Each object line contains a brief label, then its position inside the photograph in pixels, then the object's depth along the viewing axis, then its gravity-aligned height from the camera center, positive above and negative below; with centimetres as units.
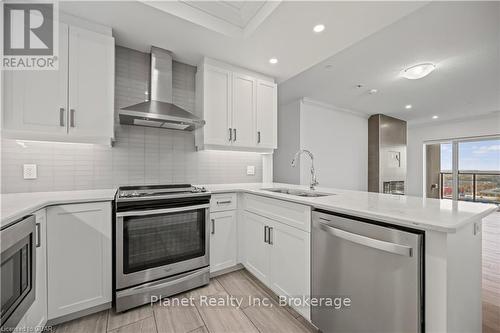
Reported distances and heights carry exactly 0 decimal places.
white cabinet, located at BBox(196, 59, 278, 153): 254 +76
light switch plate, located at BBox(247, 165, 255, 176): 319 -5
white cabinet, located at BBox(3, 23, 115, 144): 166 +60
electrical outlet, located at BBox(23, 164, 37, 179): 187 -4
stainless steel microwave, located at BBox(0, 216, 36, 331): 96 -53
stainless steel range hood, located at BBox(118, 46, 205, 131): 201 +58
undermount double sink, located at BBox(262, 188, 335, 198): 207 -27
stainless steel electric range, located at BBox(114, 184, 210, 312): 168 -67
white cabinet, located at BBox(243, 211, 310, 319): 158 -77
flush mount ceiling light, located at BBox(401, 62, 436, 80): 268 +125
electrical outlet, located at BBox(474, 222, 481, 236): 119 -35
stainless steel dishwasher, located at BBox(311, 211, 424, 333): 100 -60
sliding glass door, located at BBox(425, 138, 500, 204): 542 -9
